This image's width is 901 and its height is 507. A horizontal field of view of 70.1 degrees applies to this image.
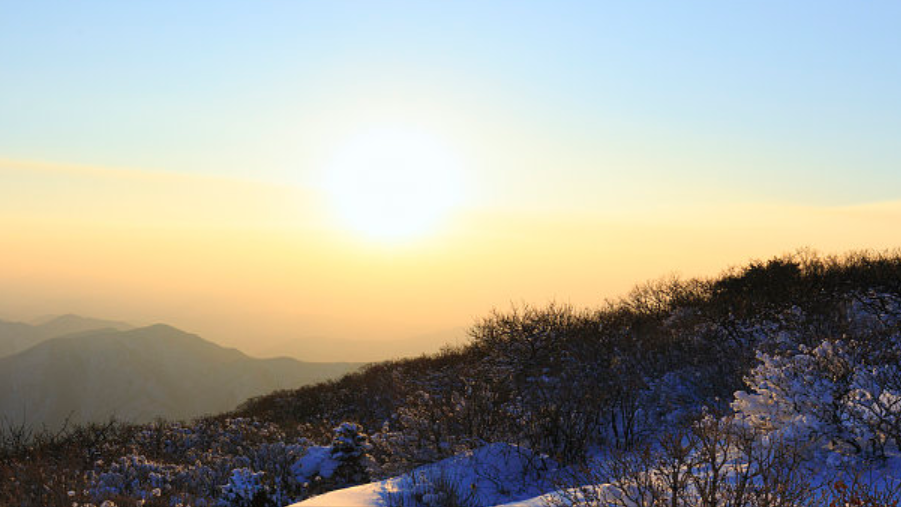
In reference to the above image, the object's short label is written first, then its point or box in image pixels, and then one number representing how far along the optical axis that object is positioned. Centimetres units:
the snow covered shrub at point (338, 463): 1205
